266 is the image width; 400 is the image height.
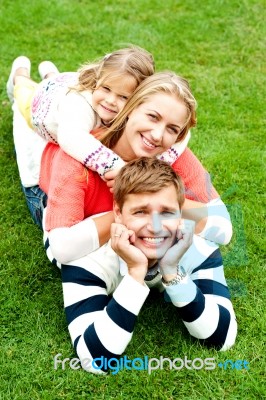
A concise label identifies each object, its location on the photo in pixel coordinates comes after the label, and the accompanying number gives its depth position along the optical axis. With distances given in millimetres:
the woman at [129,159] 2885
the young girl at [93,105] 2934
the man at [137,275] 2662
